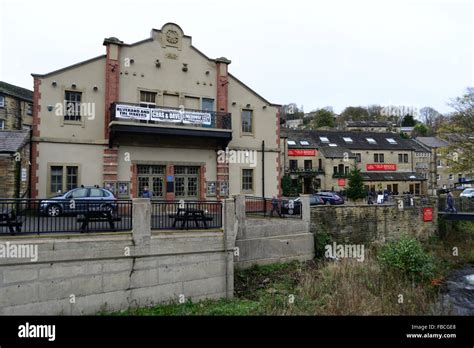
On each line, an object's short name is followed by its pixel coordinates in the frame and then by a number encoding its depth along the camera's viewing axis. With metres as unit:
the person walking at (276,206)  16.79
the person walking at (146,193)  19.05
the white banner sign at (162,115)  17.77
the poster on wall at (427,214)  23.22
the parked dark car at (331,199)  28.30
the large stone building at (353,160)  43.12
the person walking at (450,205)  24.06
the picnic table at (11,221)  8.65
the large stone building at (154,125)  17.66
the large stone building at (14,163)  15.15
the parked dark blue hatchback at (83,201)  9.80
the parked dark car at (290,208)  17.50
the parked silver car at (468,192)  39.33
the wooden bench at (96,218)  9.50
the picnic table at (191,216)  11.12
